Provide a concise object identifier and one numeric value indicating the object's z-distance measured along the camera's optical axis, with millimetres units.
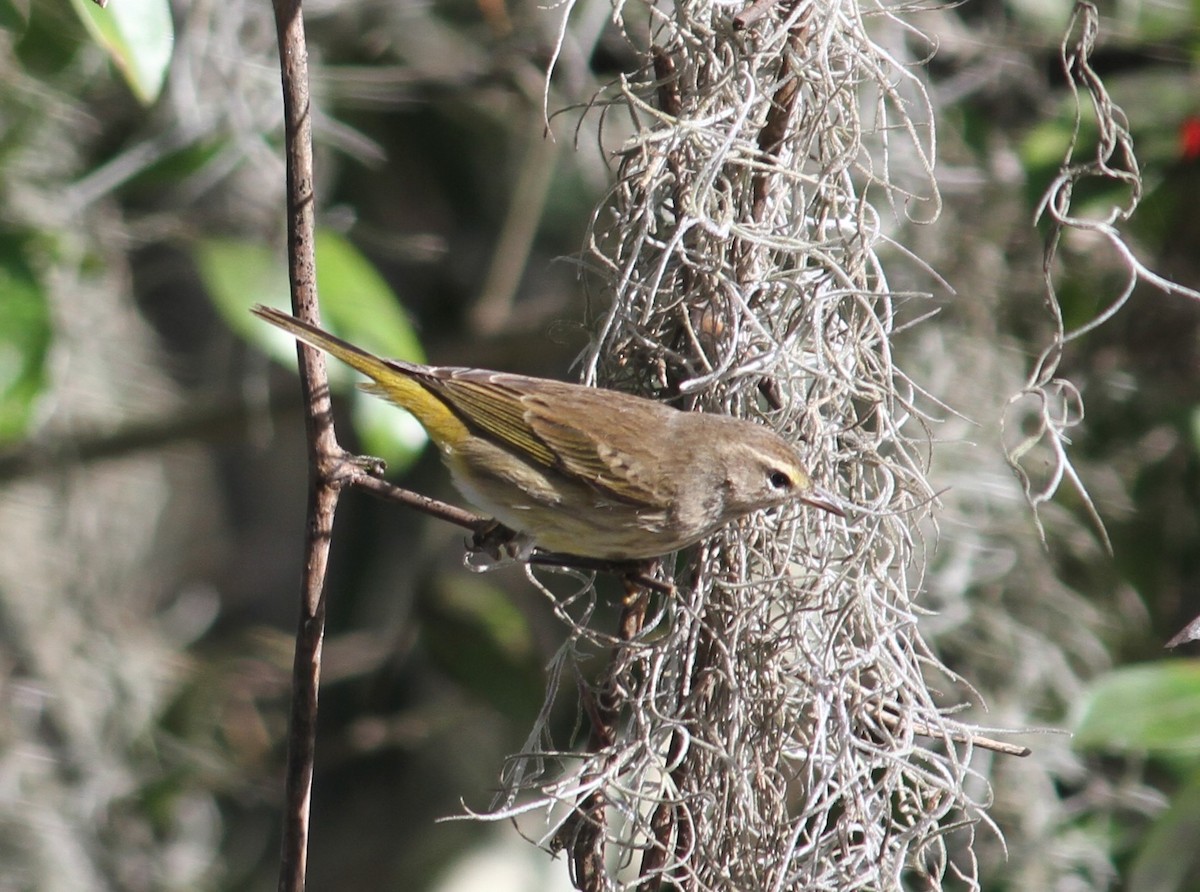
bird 5219
